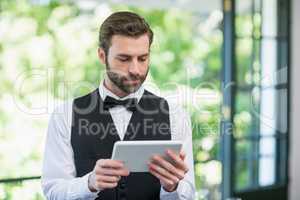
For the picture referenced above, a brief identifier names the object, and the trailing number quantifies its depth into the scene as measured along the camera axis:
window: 6.11
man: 3.63
